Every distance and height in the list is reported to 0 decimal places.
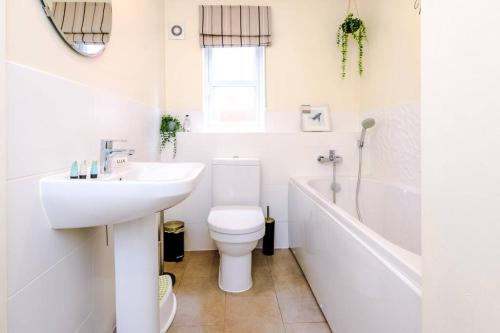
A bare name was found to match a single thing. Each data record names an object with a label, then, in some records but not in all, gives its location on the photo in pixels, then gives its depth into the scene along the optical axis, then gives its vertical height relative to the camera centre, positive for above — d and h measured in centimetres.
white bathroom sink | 79 -10
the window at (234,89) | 245 +72
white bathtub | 77 -39
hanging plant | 224 +115
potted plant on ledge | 219 +29
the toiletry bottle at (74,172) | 88 -2
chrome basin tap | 106 +4
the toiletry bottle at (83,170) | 91 -2
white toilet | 159 -35
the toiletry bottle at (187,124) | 232 +36
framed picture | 236 +42
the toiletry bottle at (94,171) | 94 -2
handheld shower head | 206 +32
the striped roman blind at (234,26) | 227 +121
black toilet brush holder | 221 -64
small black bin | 211 -65
